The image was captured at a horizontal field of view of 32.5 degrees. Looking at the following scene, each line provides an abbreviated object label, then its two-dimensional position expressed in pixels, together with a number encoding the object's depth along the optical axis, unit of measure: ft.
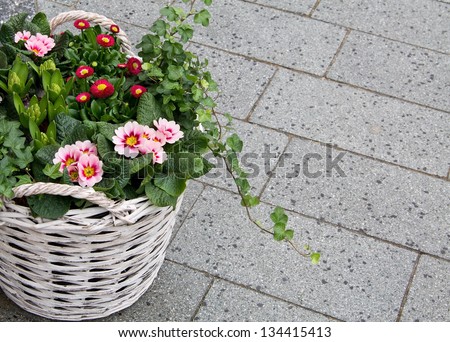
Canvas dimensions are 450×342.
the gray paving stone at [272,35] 12.23
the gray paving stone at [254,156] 10.18
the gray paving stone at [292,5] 13.26
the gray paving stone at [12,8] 10.50
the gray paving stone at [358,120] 10.82
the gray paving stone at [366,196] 9.75
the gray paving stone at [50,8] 12.40
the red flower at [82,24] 8.21
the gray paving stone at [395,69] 11.84
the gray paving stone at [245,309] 8.64
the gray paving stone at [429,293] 8.83
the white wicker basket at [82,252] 6.82
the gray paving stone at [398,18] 12.95
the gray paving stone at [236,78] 11.25
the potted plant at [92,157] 6.88
